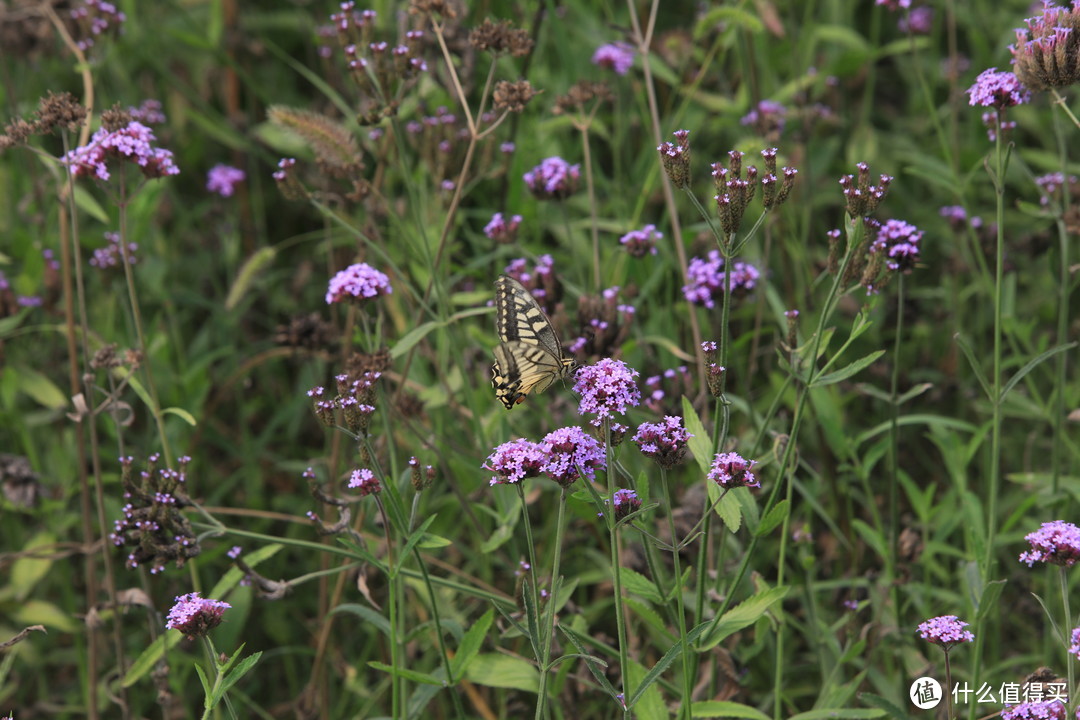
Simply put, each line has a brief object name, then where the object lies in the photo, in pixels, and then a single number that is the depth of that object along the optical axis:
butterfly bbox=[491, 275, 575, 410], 5.97
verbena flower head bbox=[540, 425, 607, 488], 4.86
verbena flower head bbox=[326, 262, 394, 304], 6.29
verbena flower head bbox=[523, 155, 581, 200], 7.64
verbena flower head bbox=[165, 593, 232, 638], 5.00
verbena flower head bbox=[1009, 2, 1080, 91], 5.66
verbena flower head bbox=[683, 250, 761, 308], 7.20
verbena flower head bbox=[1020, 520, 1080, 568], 5.07
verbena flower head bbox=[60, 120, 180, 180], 6.34
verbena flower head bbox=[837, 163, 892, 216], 5.35
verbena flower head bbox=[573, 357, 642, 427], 4.90
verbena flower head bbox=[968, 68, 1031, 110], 6.12
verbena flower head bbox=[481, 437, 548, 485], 4.89
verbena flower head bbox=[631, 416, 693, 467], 5.04
